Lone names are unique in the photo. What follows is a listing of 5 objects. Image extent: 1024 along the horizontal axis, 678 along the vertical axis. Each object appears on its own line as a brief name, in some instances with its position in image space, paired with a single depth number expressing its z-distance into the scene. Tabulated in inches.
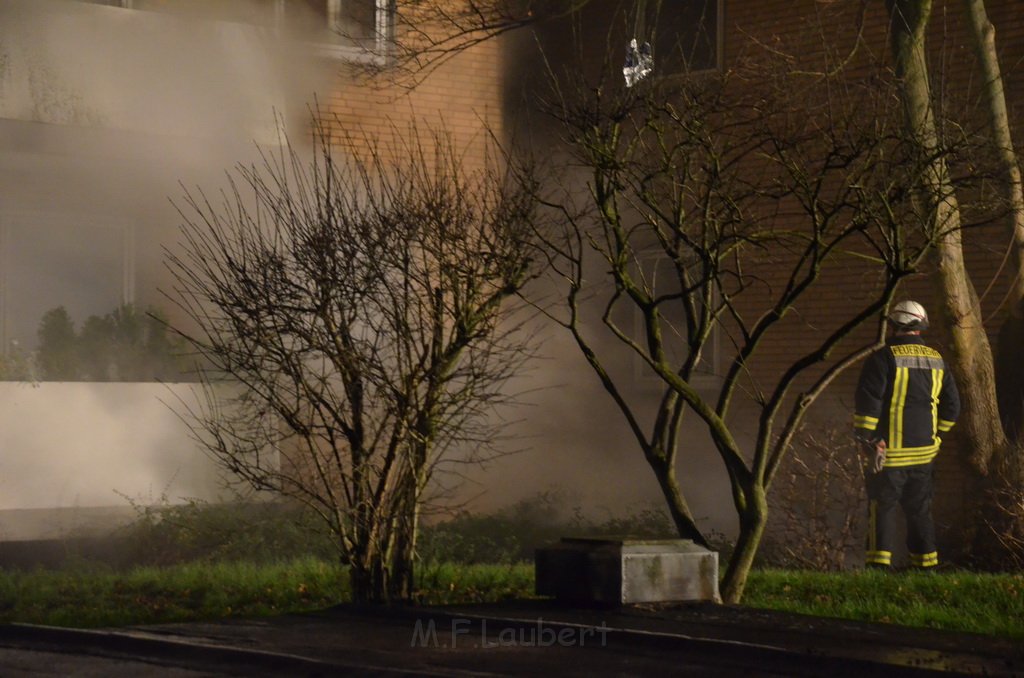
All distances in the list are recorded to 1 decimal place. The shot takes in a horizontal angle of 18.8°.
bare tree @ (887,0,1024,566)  839.1
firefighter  817.6
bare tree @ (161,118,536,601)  634.4
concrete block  631.4
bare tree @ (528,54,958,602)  629.6
